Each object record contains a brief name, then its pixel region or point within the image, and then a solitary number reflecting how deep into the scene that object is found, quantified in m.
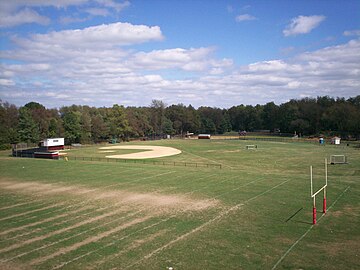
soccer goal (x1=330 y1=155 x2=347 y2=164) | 54.17
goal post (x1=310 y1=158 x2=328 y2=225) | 21.80
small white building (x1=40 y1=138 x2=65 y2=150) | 81.00
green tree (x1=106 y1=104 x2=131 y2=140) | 120.72
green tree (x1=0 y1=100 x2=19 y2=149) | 91.88
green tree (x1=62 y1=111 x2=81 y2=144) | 105.88
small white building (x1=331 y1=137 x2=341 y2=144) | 89.62
